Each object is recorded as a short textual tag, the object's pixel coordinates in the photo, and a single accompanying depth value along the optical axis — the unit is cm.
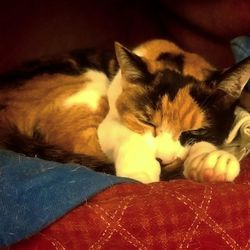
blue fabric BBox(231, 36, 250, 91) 37
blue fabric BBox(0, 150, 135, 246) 21
